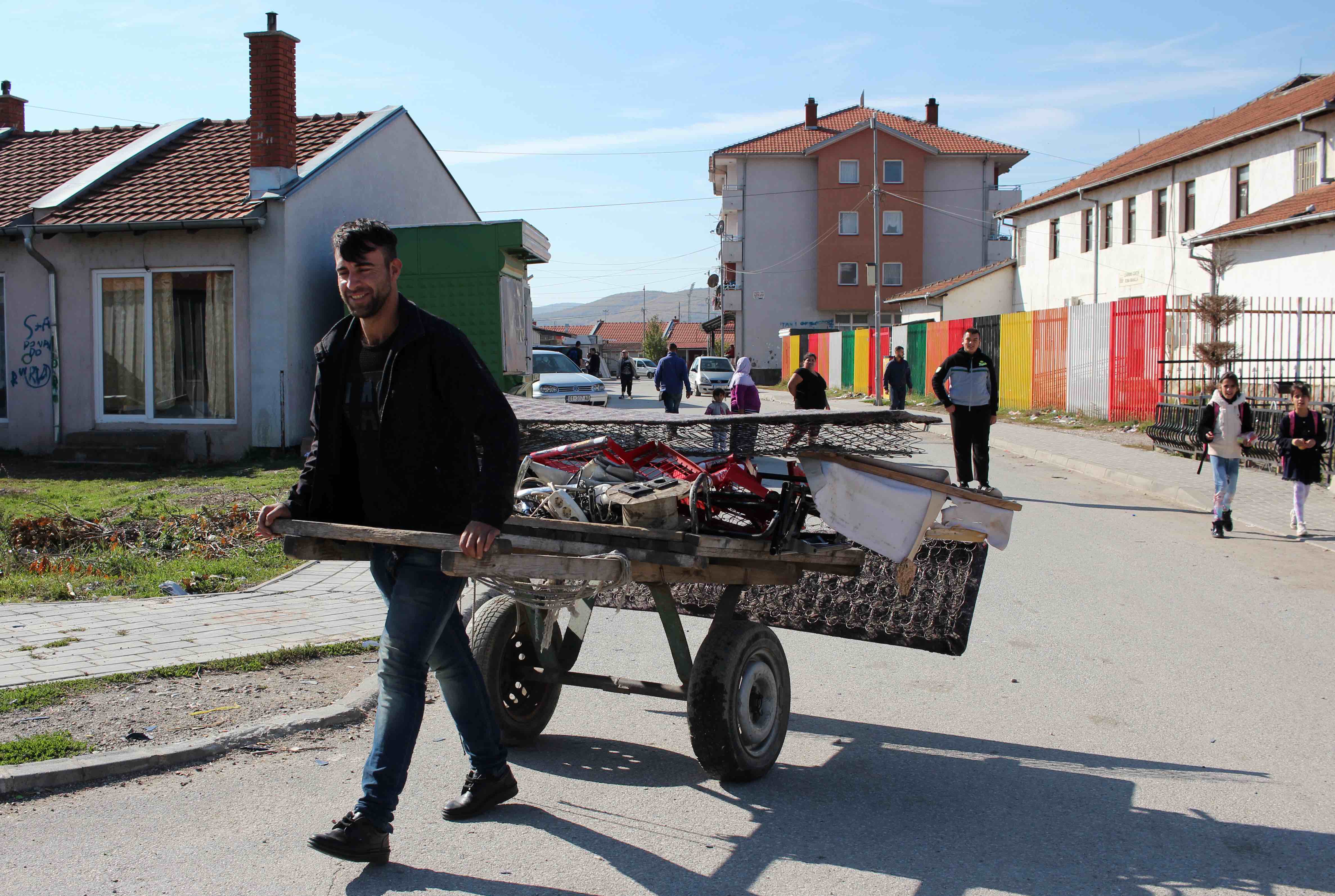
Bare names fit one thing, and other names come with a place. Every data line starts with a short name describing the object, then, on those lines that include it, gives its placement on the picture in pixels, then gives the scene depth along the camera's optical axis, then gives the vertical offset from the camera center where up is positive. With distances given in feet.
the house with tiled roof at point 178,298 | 51.67 +4.80
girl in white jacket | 34.55 -1.28
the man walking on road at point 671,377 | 73.97 +1.31
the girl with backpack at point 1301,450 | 34.22 -1.71
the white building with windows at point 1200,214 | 77.20 +18.16
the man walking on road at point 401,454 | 11.50 -0.63
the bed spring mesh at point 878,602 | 15.01 -3.08
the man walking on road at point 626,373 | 134.21 +2.88
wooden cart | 11.17 -3.13
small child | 45.19 -0.40
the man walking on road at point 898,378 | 73.10 +1.25
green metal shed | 53.26 +6.09
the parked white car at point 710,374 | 145.18 +3.04
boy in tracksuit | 38.50 -0.08
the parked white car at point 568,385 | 87.56 +0.88
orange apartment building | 189.47 +31.08
